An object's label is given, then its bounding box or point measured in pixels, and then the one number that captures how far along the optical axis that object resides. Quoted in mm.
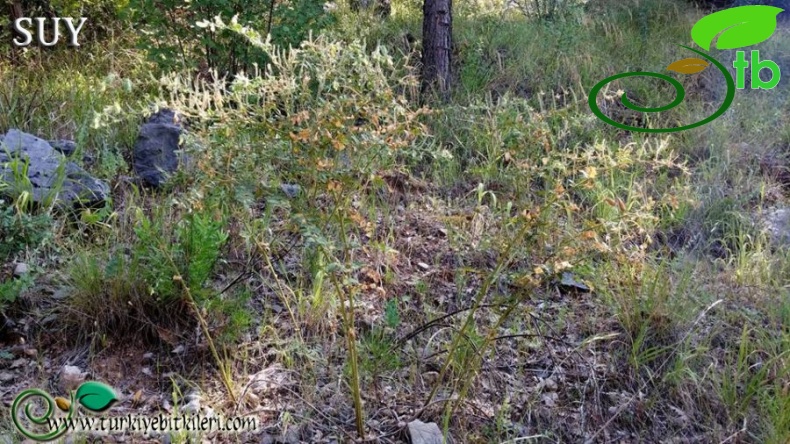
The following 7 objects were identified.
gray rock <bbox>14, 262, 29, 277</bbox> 3103
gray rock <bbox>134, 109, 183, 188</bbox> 4066
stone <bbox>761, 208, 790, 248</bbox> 3857
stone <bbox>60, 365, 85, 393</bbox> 2664
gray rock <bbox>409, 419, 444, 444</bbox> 2556
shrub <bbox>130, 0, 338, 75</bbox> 4746
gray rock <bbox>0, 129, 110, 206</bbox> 3541
